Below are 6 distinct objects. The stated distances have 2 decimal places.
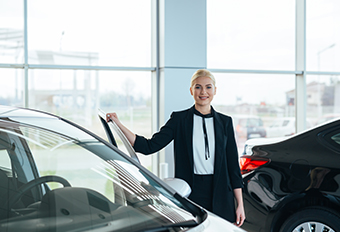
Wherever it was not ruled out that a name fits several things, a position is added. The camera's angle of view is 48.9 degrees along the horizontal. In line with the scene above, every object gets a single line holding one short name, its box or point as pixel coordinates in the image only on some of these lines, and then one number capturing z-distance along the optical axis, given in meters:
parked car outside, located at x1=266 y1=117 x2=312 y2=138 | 5.86
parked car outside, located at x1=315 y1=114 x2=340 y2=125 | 6.12
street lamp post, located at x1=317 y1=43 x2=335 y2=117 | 6.12
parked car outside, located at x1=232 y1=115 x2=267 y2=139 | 5.77
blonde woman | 2.33
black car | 2.78
